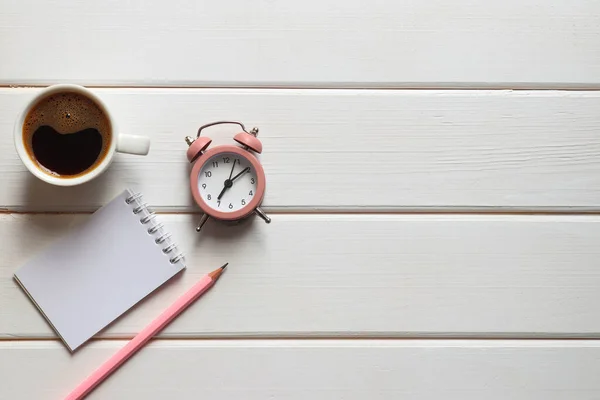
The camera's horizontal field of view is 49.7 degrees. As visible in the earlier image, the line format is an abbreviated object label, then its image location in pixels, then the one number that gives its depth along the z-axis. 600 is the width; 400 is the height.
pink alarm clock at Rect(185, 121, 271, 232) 0.73
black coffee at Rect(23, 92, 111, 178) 0.71
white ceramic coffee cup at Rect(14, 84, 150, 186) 0.69
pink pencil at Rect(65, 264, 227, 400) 0.74
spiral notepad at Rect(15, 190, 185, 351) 0.75
